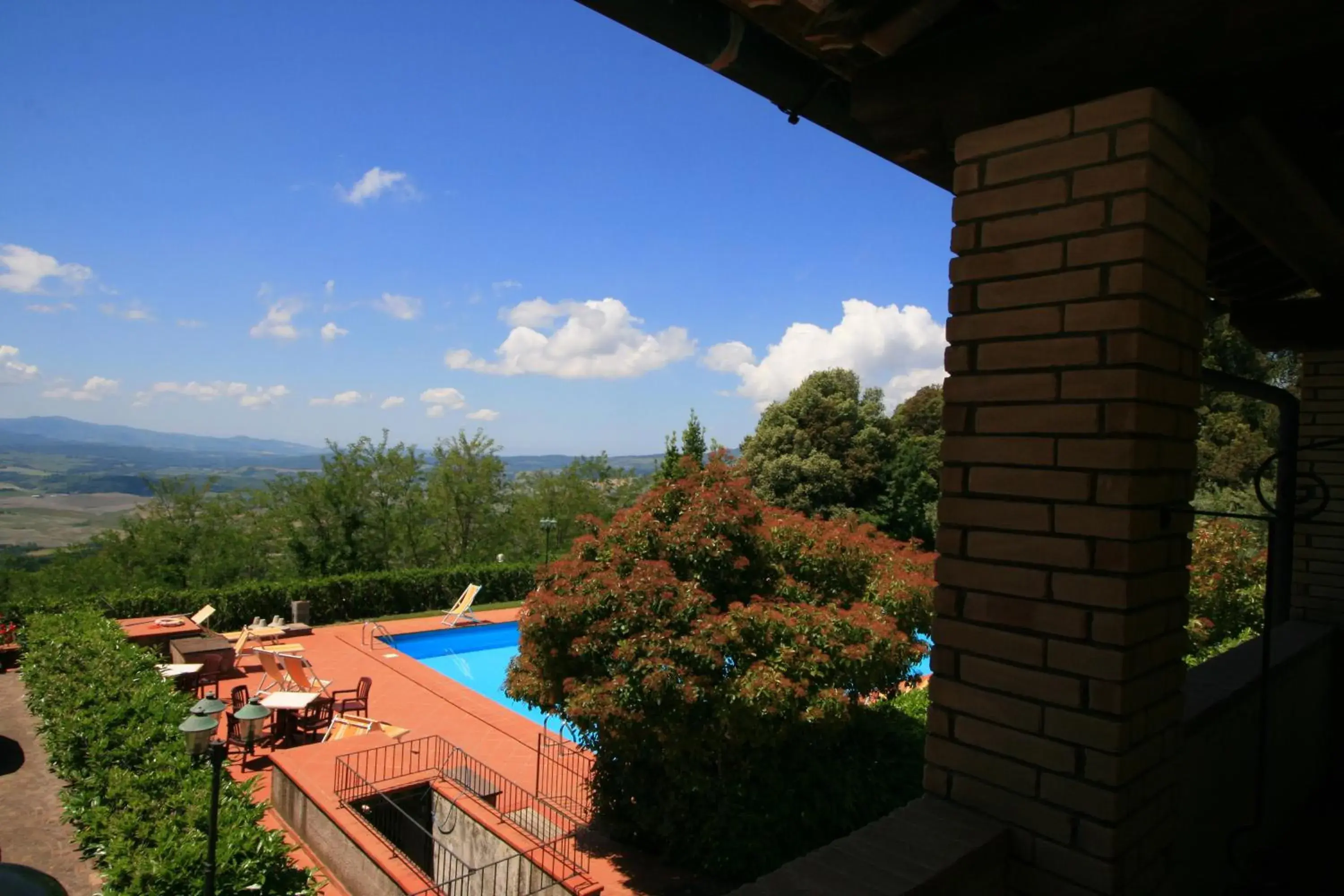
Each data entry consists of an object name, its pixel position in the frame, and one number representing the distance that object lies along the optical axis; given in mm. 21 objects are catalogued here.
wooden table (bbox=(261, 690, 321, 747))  10461
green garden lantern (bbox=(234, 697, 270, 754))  7062
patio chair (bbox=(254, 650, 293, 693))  12180
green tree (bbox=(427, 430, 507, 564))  28781
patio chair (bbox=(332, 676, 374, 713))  11336
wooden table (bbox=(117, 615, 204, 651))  14727
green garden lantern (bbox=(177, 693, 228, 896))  5215
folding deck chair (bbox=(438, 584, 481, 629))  20016
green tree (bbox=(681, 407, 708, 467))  26438
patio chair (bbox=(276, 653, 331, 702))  11945
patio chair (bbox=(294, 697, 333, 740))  10898
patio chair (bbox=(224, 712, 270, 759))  10320
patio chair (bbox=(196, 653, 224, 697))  12367
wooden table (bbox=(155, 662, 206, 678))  11984
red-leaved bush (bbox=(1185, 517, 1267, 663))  10117
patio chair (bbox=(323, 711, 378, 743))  10500
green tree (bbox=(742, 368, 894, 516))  29875
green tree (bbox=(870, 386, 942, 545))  29406
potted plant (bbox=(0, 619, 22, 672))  14289
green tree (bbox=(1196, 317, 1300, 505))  22844
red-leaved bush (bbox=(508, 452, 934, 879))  6590
